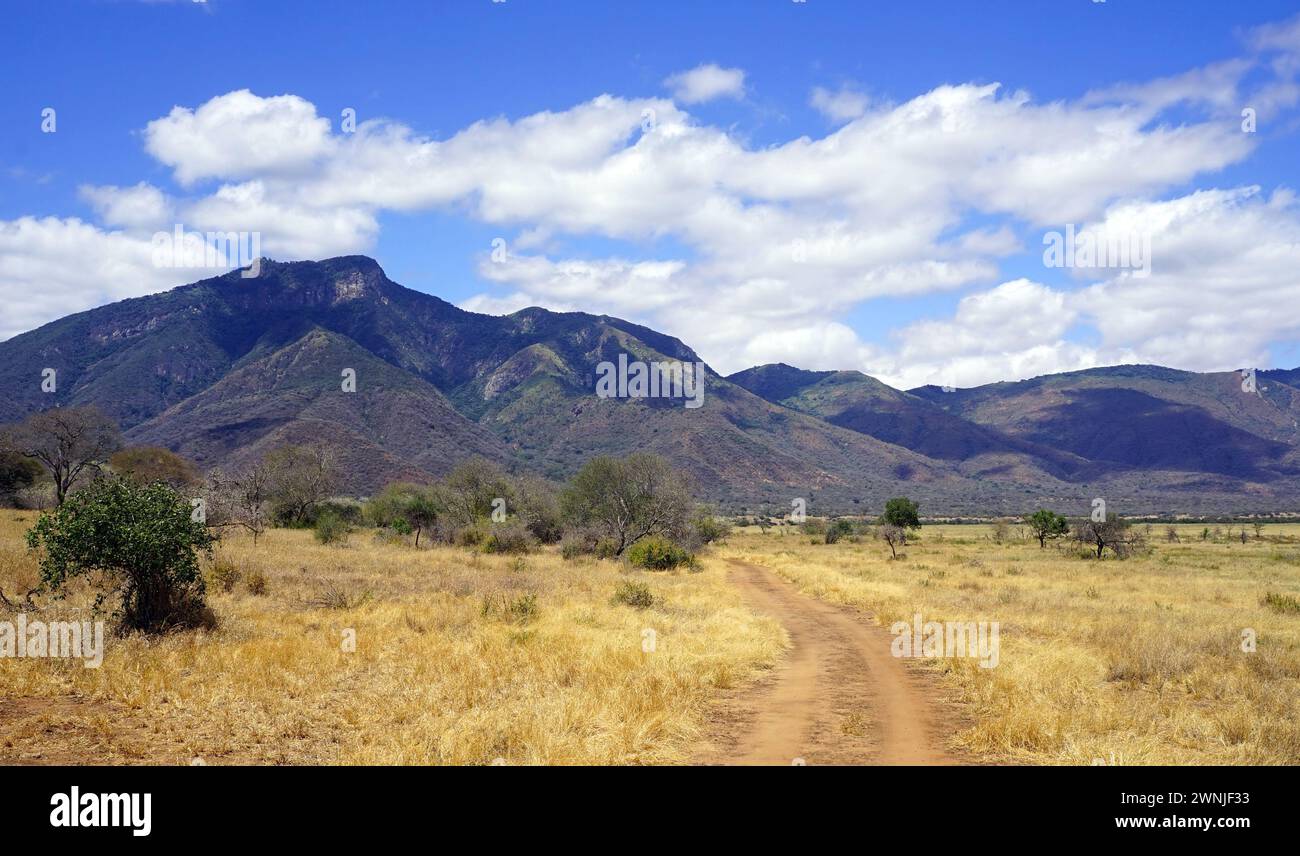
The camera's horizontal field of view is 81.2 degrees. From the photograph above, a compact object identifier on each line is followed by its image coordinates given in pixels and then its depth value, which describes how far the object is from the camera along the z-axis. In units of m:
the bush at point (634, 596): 23.17
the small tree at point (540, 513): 54.38
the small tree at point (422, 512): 52.41
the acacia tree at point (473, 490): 52.69
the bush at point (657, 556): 38.88
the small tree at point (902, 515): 63.84
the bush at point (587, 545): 44.06
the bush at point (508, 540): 44.66
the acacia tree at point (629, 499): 47.75
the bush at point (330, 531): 43.31
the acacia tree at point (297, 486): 56.12
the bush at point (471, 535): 47.06
